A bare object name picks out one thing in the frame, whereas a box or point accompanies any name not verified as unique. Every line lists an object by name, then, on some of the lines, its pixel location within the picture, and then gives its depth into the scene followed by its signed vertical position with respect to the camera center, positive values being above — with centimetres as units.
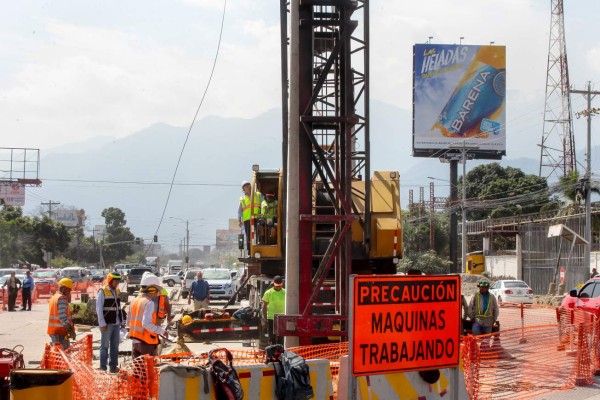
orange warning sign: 688 -49
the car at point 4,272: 4701 -69
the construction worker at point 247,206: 1798 +124
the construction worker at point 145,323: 1163 -84
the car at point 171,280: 6141 -134
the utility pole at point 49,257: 8621 +32
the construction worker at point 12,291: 3297 -123
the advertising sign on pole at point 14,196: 9462 +717
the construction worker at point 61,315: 1366 -89
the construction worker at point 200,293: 2394 -87
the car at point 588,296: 1594 -56
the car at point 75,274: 5248 -86
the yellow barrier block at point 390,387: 835 -121
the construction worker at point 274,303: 1531 -72
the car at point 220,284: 3800 -98
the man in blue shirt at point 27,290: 3284 -118
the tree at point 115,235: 13831 +466
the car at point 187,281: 4175 -98
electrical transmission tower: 7000 +1213
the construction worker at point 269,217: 1791 +98
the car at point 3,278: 4238 -95
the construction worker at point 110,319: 1370 -94
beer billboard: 6088 +1205
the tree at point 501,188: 8100 +807
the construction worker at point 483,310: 1574 -82
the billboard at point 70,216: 16375 +863
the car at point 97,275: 6626 -118
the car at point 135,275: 5034 -83
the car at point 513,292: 3781 -116
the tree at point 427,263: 6098 +16
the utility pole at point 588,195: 3847 +339
